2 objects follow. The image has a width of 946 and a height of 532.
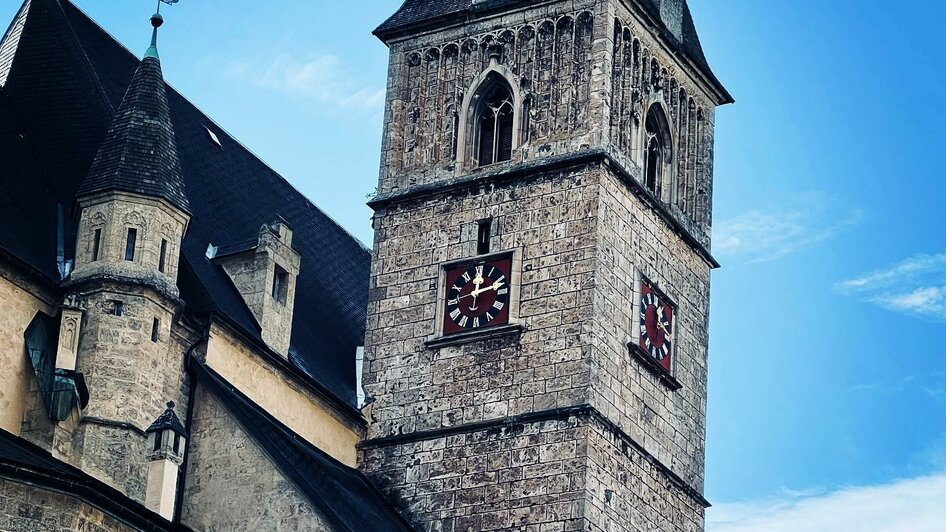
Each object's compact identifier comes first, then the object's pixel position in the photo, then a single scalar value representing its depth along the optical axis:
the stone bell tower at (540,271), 44.19
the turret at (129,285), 39.81
